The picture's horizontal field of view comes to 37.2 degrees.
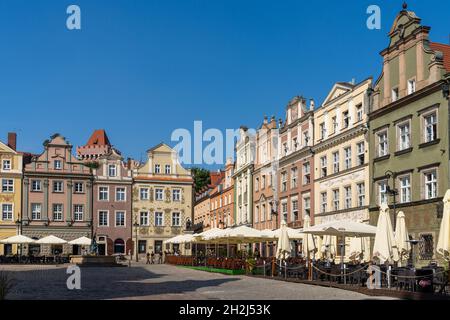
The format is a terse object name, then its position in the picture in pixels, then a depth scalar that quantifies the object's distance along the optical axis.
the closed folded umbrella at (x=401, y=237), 25.40
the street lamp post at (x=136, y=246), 66.74
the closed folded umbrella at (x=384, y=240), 23.42
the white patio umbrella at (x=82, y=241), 57.21
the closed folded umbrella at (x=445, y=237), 20.55
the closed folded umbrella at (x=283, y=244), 32.97
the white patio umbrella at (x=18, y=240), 55.75
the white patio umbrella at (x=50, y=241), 56.34
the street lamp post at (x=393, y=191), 32.72
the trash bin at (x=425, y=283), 20.08
